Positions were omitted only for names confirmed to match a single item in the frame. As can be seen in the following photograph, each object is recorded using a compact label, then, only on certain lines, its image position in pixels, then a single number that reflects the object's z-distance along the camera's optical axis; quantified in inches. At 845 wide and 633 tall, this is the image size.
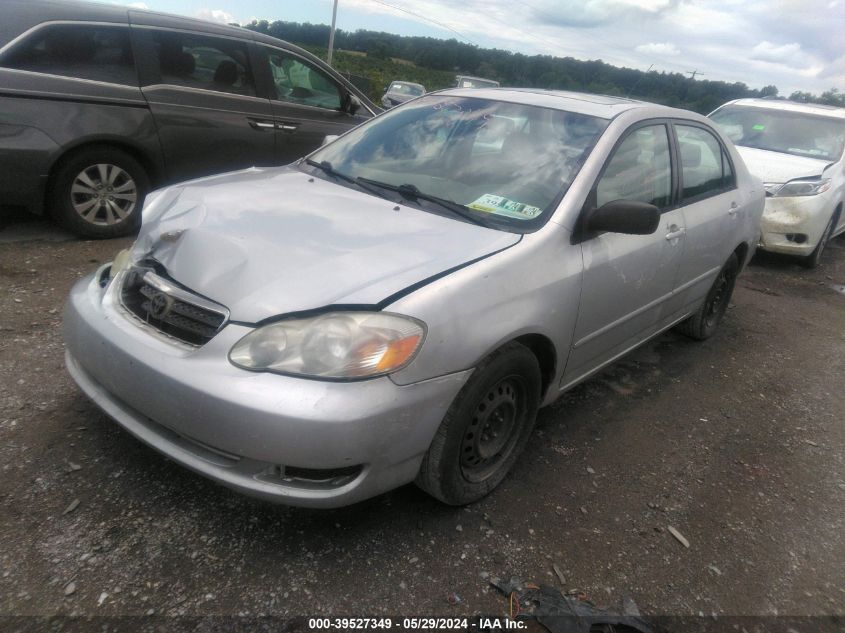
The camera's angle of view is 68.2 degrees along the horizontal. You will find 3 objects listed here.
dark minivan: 175.9
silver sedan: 77.6
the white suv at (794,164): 264.2
